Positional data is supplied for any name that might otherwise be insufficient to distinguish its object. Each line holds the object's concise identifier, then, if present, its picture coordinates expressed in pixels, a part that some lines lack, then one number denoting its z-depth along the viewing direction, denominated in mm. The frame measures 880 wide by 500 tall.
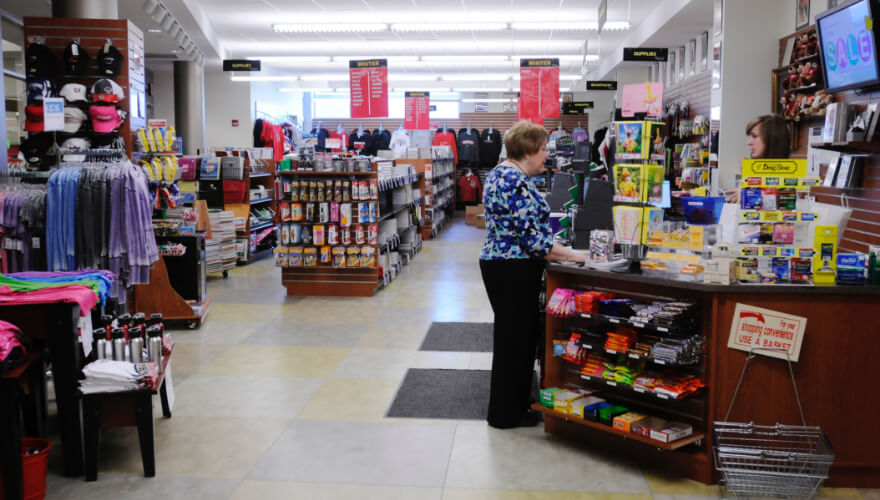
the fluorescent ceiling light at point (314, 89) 21594
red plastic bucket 3180
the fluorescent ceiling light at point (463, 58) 17203
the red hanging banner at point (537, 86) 13602
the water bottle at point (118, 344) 3859
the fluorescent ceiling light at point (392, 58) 17164
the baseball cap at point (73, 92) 6184
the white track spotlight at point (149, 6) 9898
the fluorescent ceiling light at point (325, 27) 13172
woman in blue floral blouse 4023
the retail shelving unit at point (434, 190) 13680
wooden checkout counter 3420
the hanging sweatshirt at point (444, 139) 20172
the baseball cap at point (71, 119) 6129
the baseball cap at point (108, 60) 6328
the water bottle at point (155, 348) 4008
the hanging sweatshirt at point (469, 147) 20878
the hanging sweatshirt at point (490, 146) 21031
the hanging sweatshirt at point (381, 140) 20547
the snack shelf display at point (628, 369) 3568
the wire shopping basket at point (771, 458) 3328
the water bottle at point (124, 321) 4035
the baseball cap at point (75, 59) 6254
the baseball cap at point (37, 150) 6293
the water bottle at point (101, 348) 3834
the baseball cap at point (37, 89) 6129
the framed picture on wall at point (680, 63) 12780
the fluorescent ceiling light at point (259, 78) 17712
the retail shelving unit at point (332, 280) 8305
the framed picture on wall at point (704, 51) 11139
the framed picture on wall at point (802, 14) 7062
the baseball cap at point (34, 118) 6145
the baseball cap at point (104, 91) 6203
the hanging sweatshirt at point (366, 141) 20453
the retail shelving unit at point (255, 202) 10750
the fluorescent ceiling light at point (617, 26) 12227
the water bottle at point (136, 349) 3863
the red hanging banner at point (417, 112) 17875
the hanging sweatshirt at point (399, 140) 17406
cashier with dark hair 4601
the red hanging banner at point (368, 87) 13109
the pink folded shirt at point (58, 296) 3406
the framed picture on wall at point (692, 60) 11961
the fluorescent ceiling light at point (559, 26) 12555
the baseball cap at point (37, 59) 6191
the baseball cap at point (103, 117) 6215
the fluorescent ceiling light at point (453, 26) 12661
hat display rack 6191
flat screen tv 4809
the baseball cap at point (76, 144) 6039
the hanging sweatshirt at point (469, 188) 20688
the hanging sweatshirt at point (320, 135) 21078
